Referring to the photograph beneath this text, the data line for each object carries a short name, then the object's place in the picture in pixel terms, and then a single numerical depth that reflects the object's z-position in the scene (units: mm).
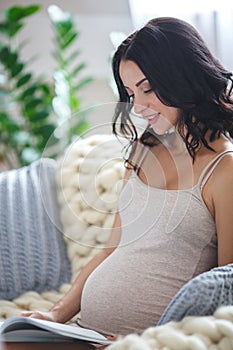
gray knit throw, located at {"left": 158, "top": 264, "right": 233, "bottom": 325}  1254
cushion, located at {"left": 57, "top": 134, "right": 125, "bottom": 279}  1970
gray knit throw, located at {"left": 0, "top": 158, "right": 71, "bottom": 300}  2000
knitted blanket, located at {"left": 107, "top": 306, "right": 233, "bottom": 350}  1152
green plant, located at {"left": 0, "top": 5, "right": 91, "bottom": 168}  2971
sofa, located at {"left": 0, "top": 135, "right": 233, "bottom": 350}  1977
